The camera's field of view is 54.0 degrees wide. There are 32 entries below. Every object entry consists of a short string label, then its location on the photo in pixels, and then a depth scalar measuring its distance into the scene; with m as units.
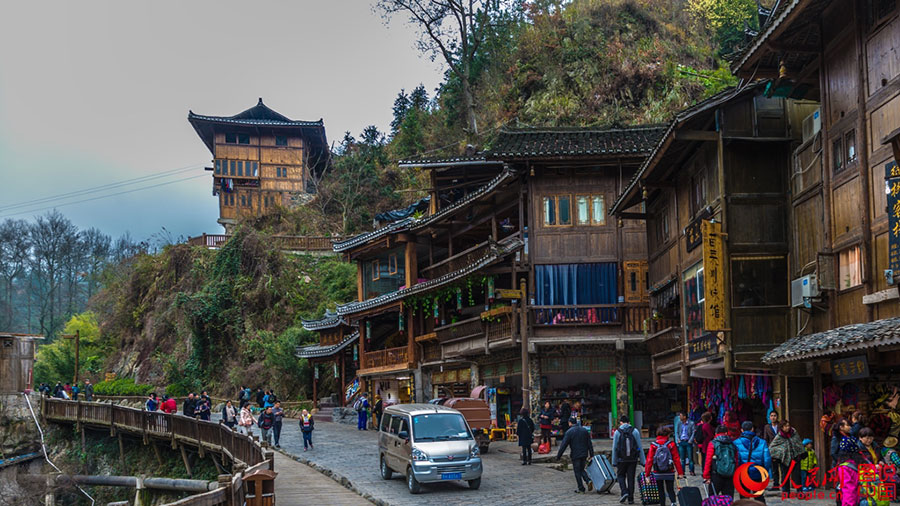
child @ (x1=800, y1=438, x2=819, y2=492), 15.80
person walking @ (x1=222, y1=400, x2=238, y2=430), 34.09
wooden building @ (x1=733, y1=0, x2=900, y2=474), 14.29
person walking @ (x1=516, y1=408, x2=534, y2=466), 23.83
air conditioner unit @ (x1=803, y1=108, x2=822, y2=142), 17.54
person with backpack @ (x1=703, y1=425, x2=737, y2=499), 13.37
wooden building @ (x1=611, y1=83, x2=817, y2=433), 18.88
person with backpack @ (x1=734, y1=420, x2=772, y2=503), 13.38
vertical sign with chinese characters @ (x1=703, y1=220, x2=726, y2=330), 18.80
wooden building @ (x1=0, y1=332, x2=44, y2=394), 44.28
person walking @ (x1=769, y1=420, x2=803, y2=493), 15.29
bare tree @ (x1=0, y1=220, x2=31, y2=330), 78.56
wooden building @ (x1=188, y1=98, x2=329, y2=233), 71.75
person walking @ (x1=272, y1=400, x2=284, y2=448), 31.38
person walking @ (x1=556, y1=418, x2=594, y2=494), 18.33
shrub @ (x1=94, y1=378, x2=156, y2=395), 57.16
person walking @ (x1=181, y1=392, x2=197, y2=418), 36.56
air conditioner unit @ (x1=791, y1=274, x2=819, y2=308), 16.58
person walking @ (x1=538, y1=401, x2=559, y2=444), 26.50
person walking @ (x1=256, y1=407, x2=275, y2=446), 30.83
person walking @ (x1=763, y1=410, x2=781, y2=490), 16.03
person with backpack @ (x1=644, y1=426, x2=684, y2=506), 14.92
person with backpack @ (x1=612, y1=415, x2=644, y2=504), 16.59
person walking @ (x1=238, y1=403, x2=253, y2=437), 33.22
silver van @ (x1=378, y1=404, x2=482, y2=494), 19.42
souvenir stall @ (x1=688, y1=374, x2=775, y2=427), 19.72
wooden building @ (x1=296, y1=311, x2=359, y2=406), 47.88
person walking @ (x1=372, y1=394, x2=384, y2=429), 36.50
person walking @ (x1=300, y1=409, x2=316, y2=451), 30.89
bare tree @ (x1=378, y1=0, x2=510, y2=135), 54.09
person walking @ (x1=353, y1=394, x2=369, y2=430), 38.66
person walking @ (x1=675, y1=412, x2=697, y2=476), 20.06
